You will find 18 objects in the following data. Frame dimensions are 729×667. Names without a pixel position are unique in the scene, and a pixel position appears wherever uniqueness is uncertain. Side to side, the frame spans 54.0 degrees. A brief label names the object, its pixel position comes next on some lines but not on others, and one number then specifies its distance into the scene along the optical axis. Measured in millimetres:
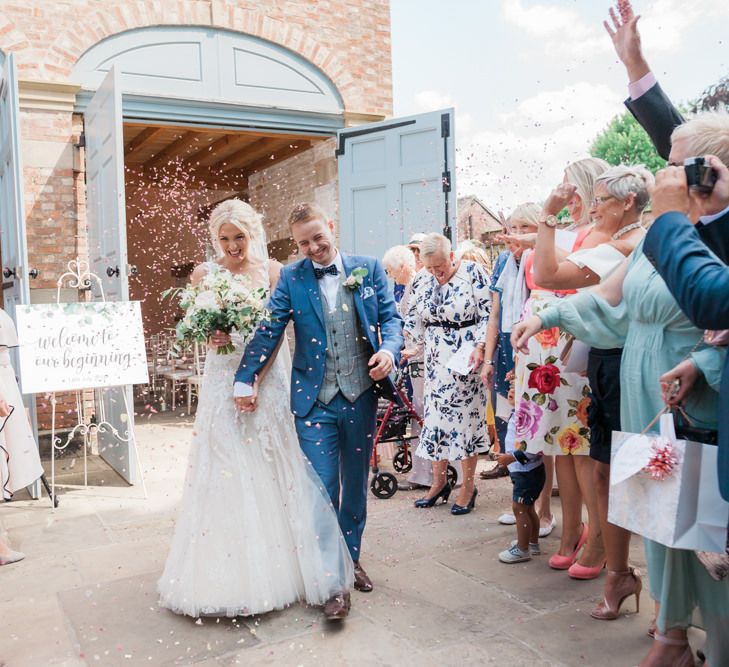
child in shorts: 3900
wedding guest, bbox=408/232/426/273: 6641
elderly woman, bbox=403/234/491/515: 4957
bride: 3369
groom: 3545
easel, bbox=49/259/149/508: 5957
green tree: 32312
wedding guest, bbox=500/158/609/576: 3715
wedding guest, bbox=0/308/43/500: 4816
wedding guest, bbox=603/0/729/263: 2971
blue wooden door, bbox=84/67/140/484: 6035
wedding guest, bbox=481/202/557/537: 4383
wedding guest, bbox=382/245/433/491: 5732
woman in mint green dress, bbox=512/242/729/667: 2352
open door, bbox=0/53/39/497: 5707
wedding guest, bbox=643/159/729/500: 1958
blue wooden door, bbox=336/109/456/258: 8156
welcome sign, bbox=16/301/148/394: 5535
